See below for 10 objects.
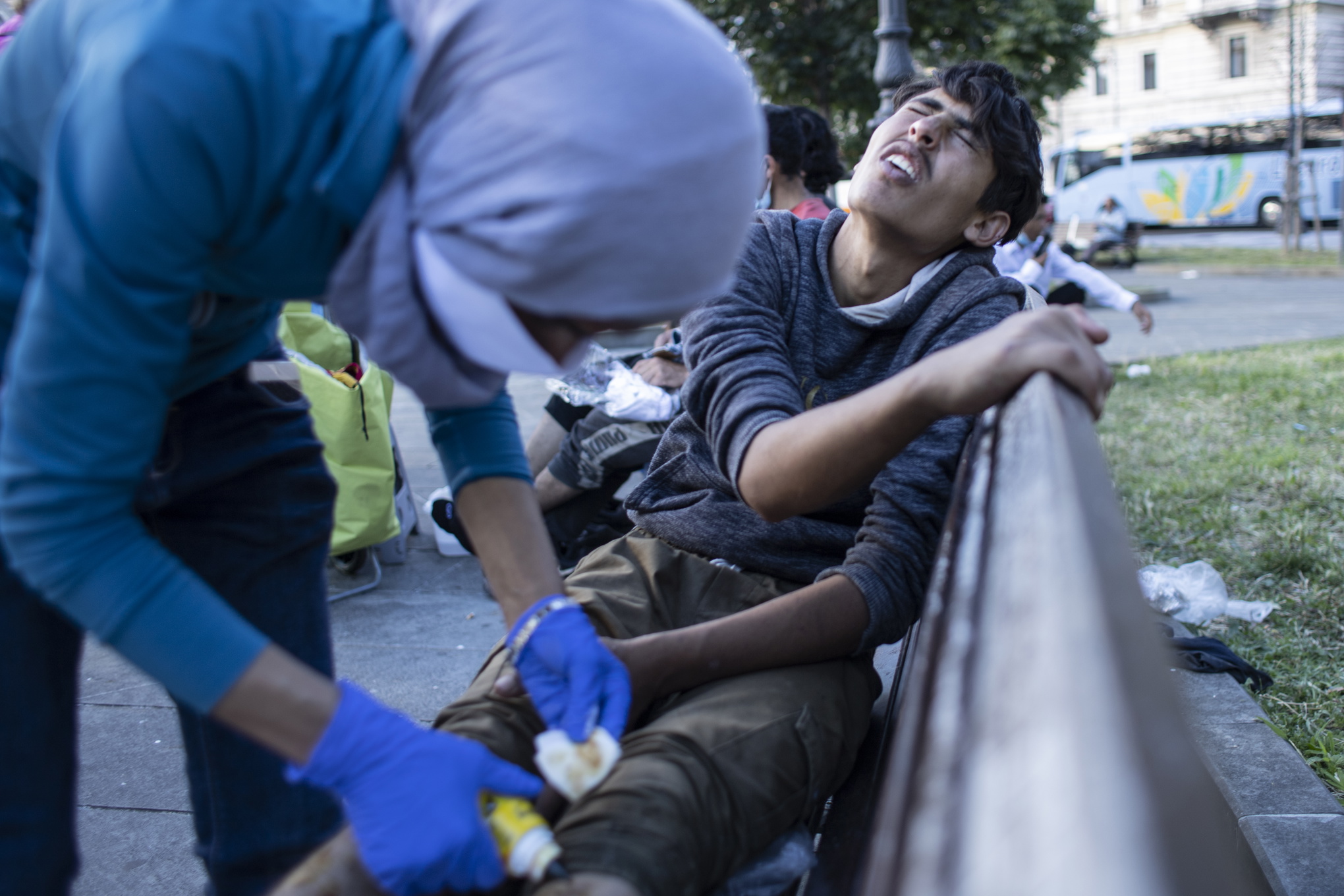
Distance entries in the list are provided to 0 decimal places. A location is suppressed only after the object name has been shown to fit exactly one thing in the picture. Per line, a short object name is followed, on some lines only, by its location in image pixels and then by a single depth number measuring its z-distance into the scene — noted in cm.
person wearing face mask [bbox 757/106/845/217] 496
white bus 2780
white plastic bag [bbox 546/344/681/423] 388
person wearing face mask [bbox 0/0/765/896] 94
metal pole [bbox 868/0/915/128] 635
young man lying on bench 143
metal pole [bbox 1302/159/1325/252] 2133
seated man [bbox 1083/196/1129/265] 1997
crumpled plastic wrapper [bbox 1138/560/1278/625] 333
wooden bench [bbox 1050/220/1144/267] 1973
